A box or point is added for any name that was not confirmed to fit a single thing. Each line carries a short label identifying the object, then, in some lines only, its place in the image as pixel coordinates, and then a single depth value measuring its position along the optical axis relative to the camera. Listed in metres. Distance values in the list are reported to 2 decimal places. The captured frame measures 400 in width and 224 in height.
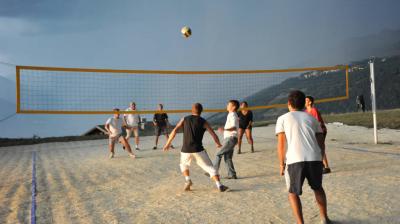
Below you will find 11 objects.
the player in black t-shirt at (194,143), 6.59
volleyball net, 10.02
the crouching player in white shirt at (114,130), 11.77
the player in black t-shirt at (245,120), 11.41
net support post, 11.75
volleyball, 12.40
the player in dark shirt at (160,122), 14.37
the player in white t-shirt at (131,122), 13.44
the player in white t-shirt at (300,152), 4.12
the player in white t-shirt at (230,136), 7.61
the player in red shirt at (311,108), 7.51
